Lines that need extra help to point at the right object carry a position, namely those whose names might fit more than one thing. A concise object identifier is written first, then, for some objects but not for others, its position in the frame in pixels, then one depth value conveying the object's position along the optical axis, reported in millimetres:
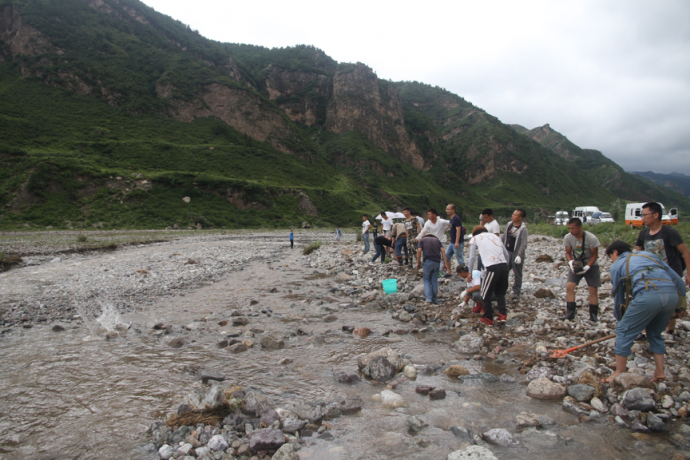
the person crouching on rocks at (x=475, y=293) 7262
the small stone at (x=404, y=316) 7586
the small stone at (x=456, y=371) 4938
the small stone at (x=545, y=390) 4199
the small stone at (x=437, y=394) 4336
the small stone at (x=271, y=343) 6133
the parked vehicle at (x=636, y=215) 27170
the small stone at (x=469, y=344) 5785
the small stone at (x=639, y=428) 3389
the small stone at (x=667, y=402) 3598
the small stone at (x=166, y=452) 3254
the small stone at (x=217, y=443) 3339
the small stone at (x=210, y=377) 4781
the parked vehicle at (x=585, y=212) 42344
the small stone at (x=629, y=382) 3852
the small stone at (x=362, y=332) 6672
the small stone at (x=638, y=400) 3582
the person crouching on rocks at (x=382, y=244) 13898
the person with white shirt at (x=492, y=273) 6469
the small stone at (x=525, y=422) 3617
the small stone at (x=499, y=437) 3350
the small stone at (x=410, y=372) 4908
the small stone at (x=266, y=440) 3355
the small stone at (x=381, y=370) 4887
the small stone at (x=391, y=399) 4210
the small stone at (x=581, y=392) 4008
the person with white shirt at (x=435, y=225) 9287
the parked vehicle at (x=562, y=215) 44716
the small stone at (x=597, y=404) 3807
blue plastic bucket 9461
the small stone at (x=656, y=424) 3354
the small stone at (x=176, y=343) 6168
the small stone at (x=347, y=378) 4828
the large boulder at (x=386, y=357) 5134
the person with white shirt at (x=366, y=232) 17383
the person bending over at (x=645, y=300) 3801
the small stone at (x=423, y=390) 4441
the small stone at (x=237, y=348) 5957
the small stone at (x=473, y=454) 3082
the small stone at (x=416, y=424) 3695
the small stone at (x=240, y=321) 7478
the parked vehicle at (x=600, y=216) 40031
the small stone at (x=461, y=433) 3491
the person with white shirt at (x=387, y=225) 14438
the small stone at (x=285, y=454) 3215
